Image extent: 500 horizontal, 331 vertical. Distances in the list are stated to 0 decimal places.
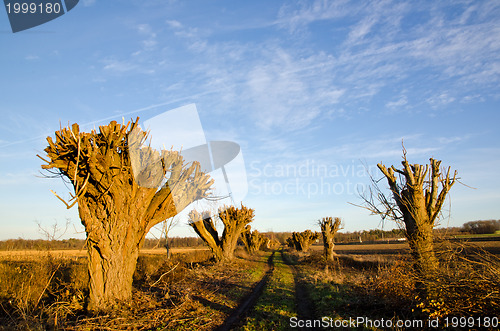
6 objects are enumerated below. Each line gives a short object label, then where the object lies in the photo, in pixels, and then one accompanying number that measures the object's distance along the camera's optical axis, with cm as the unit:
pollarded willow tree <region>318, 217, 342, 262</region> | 2622
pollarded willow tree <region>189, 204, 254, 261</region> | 2114
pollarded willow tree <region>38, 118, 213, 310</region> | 727
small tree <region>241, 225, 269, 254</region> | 4416
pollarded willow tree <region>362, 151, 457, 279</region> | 805
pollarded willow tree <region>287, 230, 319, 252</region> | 4906
